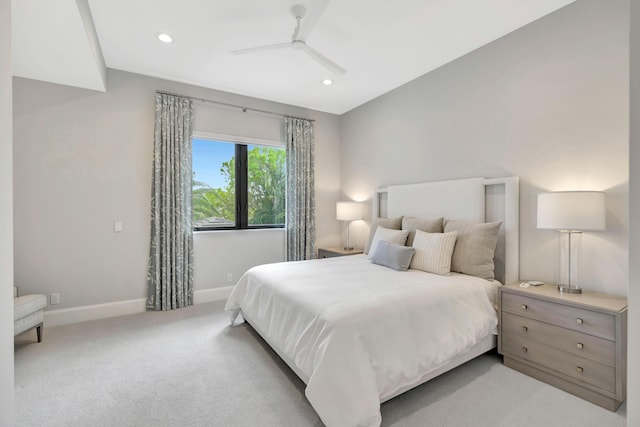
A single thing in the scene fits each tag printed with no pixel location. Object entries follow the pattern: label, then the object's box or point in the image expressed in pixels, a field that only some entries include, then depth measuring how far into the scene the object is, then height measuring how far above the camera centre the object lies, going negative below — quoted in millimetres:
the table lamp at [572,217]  1994 -31
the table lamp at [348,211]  4449 +23
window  4031 +401
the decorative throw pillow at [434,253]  2672 -381
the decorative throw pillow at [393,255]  2836 -435
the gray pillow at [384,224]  3594 -147
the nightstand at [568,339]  1797 -880
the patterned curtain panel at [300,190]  4480 +350
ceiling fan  2186 +1441
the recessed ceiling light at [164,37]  2709 +1664
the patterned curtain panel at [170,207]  3539 +68
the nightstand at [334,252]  4195 -584
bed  1580 -685
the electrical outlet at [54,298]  3103 -925
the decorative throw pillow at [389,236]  3186 -270
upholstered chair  2453 -884
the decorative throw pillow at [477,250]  2578 -341
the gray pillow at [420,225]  3104 -140
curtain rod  3663 +1498
